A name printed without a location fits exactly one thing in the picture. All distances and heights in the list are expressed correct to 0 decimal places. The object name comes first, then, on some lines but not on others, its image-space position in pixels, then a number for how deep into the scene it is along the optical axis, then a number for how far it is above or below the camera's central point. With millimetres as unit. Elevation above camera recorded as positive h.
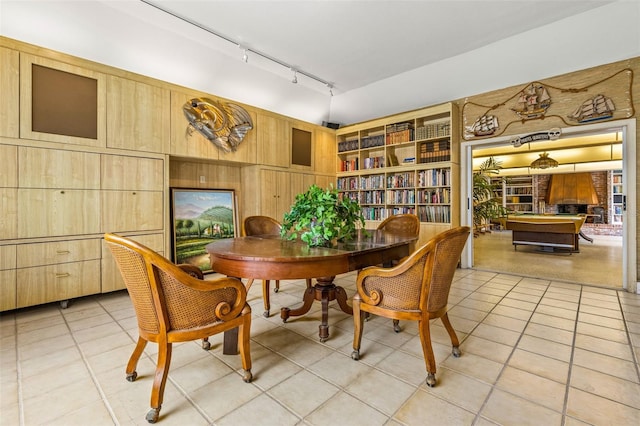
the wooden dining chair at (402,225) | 3088 -152
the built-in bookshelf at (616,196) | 9727 +579
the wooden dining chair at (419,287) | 1595 -465
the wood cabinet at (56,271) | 2660 -594
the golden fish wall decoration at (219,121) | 3826 +1338
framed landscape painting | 4004 -139
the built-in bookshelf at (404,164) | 4578 +893
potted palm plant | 5656 +260
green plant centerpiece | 2045 -34
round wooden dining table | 1669 -302
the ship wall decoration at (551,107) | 3367 +1451
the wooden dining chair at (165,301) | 1330 -463
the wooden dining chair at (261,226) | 3107 -162
